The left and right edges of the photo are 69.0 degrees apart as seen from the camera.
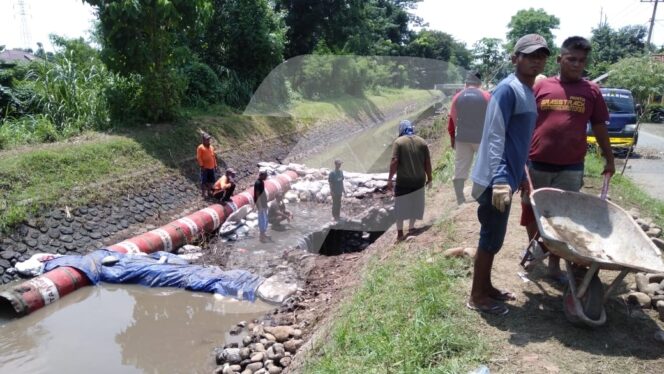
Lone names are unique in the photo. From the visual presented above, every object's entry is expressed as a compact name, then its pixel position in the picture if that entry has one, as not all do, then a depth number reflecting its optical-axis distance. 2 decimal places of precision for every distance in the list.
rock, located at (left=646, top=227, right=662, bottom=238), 4.93
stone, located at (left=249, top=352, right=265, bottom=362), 5.18
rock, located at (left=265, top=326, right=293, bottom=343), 5.48
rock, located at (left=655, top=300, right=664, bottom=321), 3.48
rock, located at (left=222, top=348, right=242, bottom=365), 5.38
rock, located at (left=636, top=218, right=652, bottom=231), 5.18
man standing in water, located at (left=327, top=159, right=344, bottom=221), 9.53
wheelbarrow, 3.12
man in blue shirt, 3.26
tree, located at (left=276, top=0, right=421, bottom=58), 25.86
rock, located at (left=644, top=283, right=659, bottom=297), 3.75
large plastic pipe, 6.51
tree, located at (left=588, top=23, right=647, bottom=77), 39.06
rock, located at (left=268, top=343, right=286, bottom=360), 5.14
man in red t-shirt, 3.84
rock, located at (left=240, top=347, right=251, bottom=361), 5.35
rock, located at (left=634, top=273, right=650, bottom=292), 3.86
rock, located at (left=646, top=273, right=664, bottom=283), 3.98
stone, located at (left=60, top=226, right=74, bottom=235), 8.38
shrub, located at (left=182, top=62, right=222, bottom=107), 16.95
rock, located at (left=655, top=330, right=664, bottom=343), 3.19
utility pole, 29.83
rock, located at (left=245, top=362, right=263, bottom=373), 5.09
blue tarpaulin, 7.17
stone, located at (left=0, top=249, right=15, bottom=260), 7.51
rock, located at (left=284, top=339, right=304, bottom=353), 5.20
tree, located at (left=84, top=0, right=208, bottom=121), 11.74
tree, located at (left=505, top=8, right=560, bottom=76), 53.88
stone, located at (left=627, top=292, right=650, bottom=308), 3.67
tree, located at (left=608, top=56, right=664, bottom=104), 11.11
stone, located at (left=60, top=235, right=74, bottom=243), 8.27
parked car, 12.96
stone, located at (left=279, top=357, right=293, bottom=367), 4.91
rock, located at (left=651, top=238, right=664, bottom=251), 4.17
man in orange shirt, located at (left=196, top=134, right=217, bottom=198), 10.87
